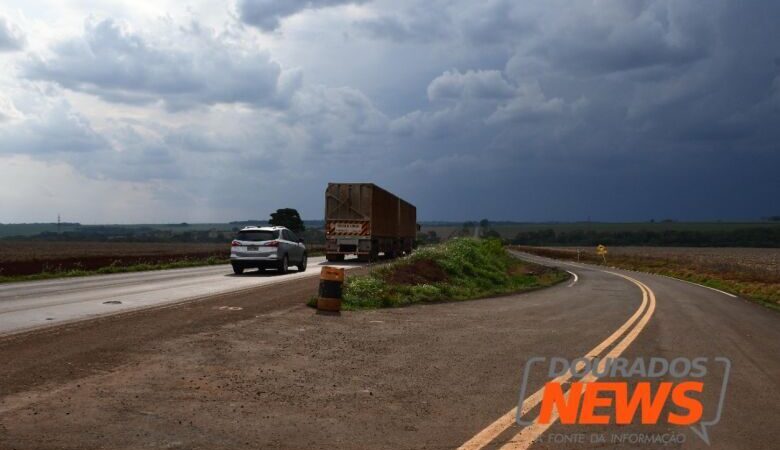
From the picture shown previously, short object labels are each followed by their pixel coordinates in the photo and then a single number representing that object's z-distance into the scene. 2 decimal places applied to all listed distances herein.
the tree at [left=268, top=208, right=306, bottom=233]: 98.81
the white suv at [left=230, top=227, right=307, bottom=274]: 27.78
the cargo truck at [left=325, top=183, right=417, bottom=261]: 39.47
